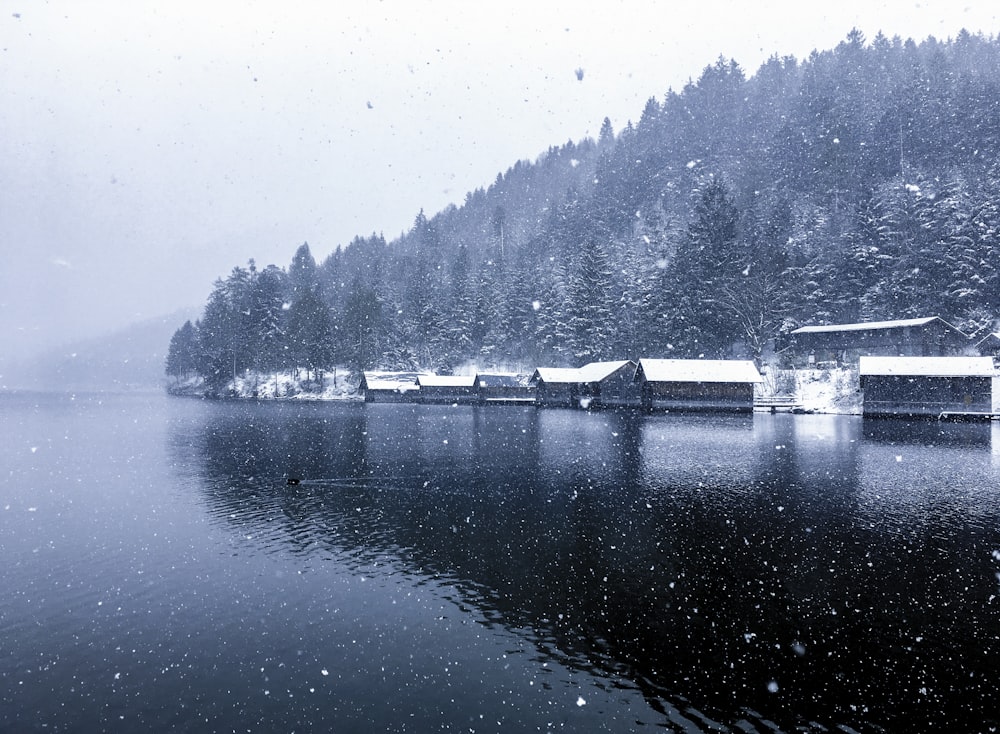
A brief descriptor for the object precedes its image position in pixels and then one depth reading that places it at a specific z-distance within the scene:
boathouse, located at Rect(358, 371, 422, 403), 91.06
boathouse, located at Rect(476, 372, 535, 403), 84.12
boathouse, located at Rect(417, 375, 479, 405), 86.81
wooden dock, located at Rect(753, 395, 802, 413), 62.44
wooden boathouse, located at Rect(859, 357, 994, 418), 52.06
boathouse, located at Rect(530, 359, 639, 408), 71.06
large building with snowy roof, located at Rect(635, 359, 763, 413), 62.72
